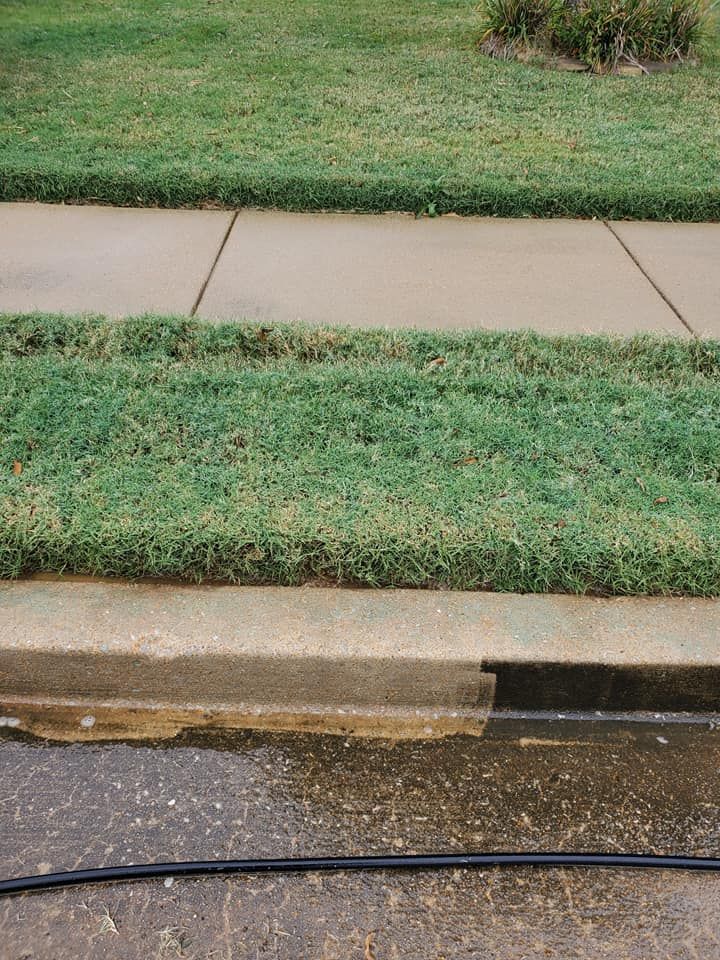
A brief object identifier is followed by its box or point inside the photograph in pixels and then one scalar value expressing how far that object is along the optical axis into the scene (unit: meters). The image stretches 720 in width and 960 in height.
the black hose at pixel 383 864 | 1.86
